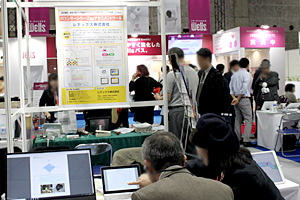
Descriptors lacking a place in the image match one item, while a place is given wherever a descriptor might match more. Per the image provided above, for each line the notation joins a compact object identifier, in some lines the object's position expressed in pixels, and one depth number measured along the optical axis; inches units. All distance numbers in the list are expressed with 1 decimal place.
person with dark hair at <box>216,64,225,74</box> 309.4
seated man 53.1
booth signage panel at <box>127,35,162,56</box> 433.4
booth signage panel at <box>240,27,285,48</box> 381.7
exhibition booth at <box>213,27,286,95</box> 381.7
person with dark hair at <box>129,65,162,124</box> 234.1
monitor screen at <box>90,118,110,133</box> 185.0
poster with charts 137.7
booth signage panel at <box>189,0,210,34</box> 335.0
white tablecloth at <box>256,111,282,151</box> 253.3
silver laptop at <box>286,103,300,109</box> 260.8
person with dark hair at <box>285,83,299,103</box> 301.9
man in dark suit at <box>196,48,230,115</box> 172.9
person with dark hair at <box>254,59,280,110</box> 285.3
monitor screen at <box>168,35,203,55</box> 436.8
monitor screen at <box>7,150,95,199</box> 78.4
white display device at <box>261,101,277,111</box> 259.2
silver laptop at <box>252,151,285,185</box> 110.0
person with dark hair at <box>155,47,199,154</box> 177.9
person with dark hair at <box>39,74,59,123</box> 160.1
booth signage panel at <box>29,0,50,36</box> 333.7
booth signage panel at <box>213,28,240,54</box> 382.3
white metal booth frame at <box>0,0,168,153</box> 134.6
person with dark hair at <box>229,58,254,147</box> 267.3
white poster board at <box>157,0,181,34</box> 325.1
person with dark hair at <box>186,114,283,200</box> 70.6
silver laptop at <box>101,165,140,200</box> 84.0
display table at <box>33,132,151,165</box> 169.5
